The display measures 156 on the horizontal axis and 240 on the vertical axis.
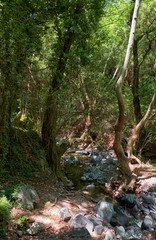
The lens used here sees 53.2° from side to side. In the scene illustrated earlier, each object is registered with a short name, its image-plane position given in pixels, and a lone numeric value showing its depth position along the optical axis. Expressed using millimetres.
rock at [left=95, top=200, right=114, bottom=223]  3771
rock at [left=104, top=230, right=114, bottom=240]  2927
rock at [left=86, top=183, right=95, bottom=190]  5809
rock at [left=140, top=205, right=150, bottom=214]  4518
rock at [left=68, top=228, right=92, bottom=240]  2573
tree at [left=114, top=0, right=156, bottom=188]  4404
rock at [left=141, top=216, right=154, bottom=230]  3742
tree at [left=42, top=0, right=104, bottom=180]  4641
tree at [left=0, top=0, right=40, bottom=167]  3179
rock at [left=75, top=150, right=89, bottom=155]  11071
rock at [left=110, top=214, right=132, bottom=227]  3804
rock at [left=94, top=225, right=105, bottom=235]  3021
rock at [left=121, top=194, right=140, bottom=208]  4711
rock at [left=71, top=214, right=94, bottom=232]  2984
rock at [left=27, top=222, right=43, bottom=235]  2607
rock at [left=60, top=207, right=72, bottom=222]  3141
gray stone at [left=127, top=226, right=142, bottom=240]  3420
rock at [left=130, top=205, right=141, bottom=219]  4362
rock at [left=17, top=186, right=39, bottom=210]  3089
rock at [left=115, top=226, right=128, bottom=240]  3209
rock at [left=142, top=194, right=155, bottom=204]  4840
